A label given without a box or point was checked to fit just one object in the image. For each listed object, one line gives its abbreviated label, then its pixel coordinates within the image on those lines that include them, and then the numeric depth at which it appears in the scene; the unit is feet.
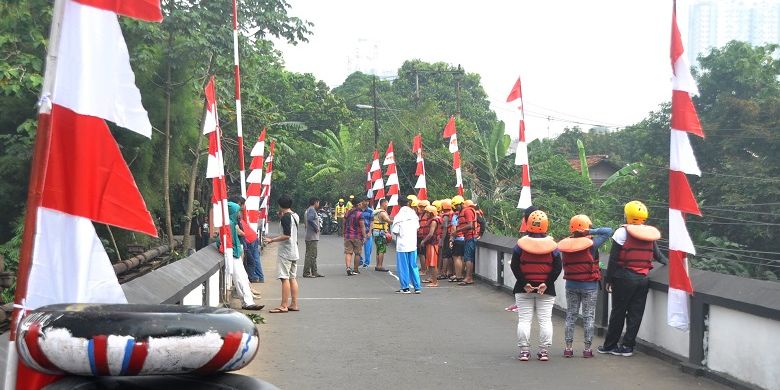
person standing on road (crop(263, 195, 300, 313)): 45.06
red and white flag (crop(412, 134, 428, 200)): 79.66
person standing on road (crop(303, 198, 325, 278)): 62.85
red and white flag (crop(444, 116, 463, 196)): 71.77
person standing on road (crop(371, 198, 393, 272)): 75.15
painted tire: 9.69
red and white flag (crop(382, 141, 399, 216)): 86.12
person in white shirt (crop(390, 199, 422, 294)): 53.88
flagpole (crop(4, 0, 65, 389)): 13.06
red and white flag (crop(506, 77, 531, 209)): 49.80
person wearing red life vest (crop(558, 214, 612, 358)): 32.78
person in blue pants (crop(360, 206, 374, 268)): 73.41
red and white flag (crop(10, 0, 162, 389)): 13.45
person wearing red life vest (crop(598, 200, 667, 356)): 32.37
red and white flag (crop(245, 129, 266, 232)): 49.93
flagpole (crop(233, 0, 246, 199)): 50.21
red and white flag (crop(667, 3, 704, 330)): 29.68
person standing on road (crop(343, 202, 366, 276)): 70.69
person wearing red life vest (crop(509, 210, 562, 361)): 31.48
